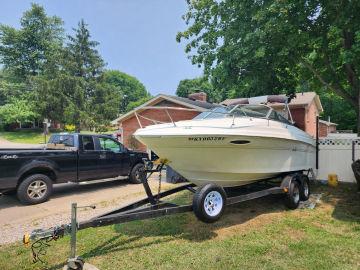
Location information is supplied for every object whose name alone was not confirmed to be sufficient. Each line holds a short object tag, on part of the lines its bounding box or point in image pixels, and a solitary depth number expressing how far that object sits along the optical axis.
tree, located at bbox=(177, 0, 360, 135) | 9.08
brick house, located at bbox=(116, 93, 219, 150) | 18.39
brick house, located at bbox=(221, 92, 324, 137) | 18.24
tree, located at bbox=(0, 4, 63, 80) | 59.50
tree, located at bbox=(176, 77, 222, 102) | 63.91
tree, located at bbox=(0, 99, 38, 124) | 45.47
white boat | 5.52
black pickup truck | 7.54
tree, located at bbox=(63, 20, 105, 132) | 39.59
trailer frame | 3.98
